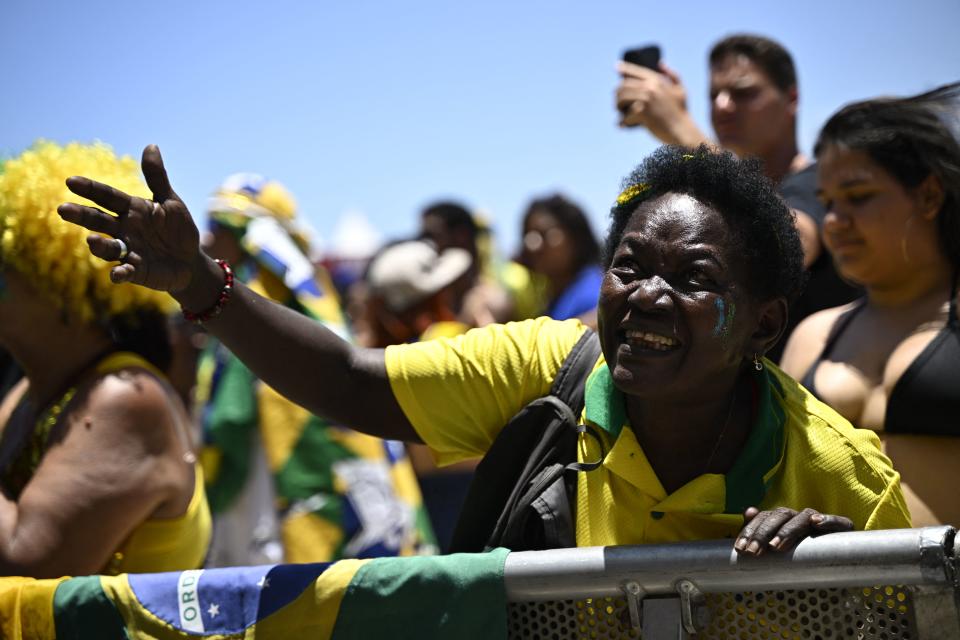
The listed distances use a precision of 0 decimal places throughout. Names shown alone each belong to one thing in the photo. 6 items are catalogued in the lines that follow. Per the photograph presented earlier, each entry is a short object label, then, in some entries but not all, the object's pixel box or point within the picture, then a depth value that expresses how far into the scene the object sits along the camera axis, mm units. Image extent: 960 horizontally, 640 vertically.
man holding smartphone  3951
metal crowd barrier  1808
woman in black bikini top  3076
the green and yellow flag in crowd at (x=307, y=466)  4629
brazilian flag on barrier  2057
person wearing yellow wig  2848
